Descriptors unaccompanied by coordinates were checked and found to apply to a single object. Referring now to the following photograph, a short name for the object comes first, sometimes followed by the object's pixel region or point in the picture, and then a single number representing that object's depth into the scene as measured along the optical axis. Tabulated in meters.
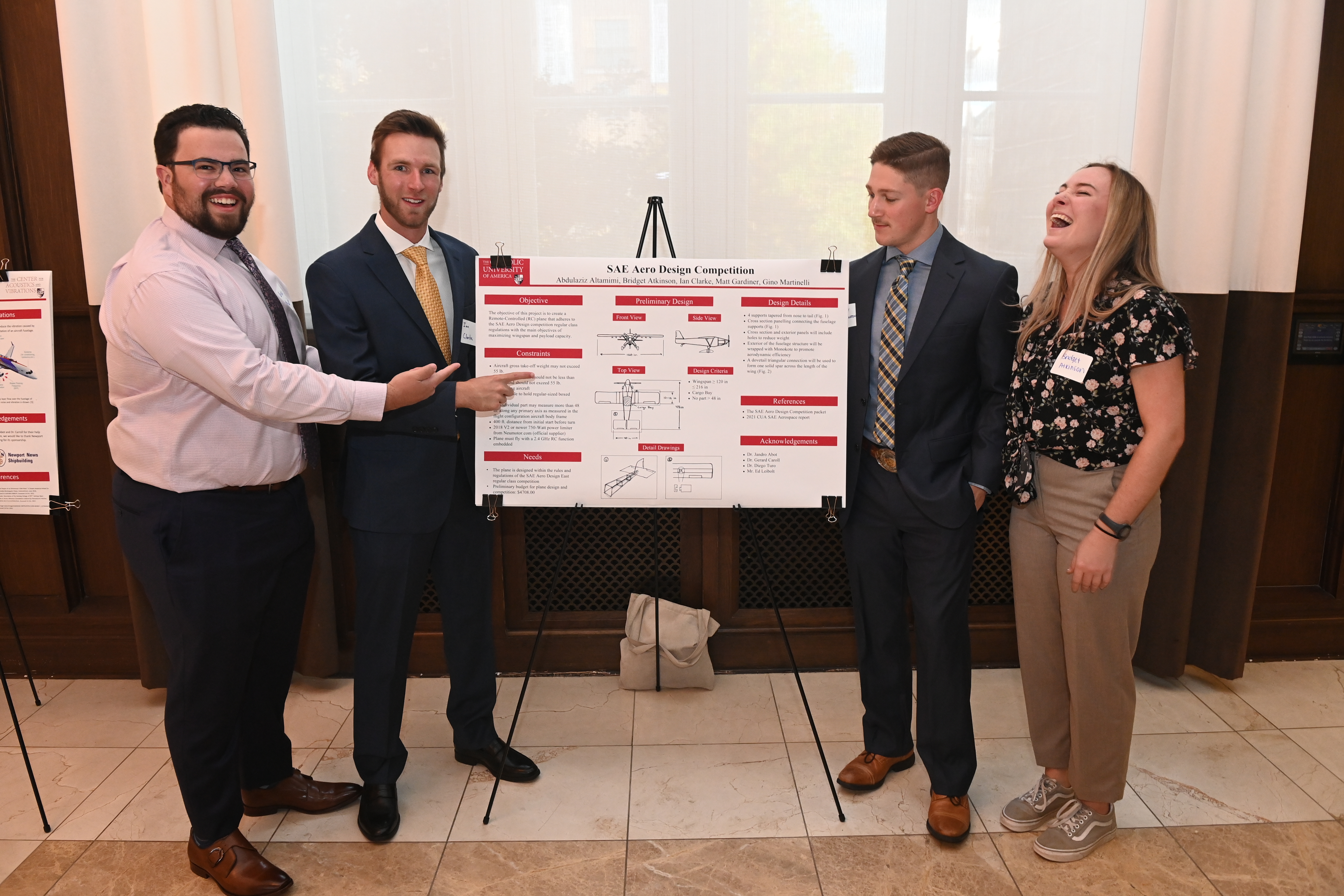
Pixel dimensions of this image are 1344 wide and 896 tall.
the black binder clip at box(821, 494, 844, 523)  2.28
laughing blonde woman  1.91
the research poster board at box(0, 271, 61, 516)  2.55
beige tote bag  3.00
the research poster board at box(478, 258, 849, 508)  2.23
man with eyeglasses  1.92
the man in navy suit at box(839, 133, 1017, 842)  2.12
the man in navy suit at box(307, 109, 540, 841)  2.17
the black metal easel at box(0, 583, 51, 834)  2.12
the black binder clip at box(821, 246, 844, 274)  2.20
